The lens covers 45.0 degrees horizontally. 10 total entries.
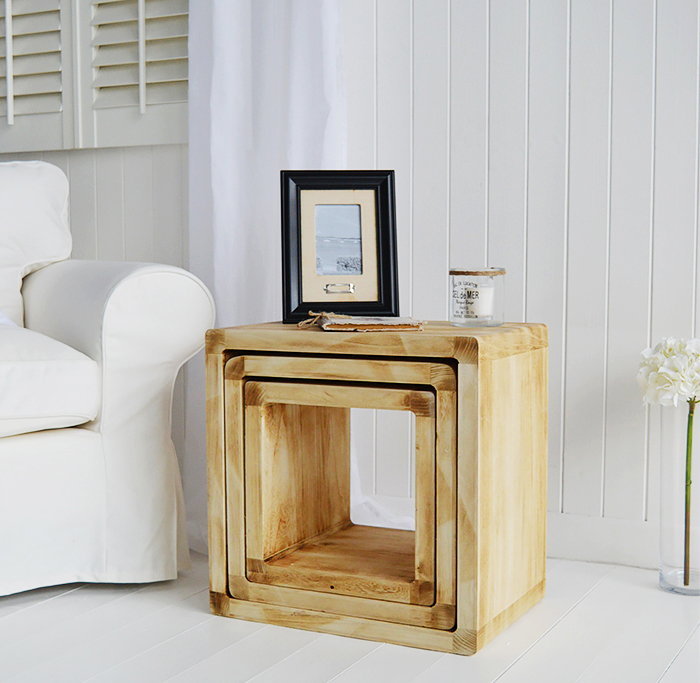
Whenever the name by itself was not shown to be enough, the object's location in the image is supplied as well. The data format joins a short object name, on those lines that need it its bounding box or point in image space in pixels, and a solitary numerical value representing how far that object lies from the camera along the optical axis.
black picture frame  1.49
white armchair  1.40
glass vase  1.46
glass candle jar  1.36
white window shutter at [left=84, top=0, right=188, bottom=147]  2.01
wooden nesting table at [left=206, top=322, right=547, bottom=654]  1.23
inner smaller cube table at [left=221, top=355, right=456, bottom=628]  1.25
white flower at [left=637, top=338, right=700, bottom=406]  1.43
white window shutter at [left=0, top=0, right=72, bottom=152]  2.16
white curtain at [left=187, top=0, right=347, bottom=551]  1.77
